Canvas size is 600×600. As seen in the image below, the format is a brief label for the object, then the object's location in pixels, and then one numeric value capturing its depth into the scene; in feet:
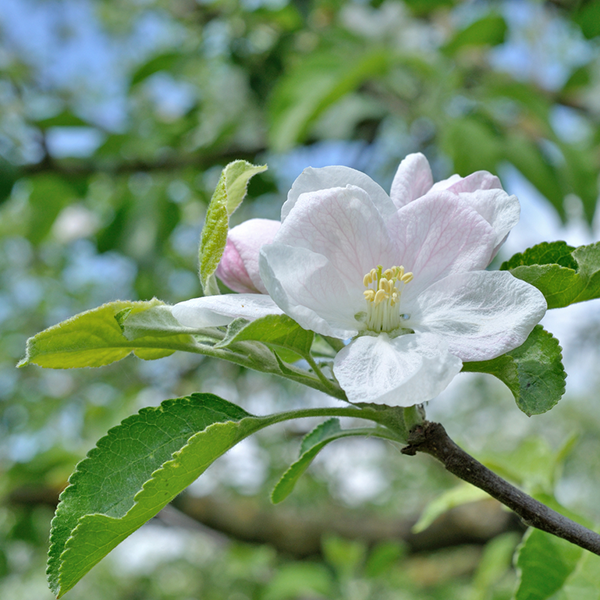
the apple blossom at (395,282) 0.72
